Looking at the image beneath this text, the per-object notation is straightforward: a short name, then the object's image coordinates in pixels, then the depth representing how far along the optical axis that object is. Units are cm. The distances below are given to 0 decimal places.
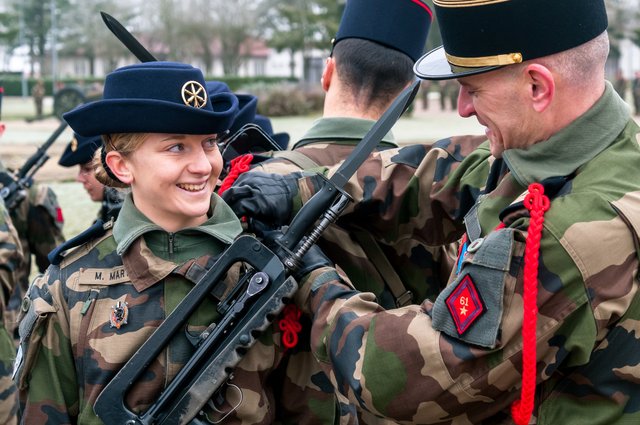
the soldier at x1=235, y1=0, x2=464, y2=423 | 285
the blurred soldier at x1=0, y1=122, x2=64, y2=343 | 580
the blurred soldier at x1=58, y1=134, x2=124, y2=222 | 489
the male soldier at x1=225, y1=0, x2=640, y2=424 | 185
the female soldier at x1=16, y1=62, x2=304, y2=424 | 240
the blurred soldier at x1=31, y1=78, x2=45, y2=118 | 3262
